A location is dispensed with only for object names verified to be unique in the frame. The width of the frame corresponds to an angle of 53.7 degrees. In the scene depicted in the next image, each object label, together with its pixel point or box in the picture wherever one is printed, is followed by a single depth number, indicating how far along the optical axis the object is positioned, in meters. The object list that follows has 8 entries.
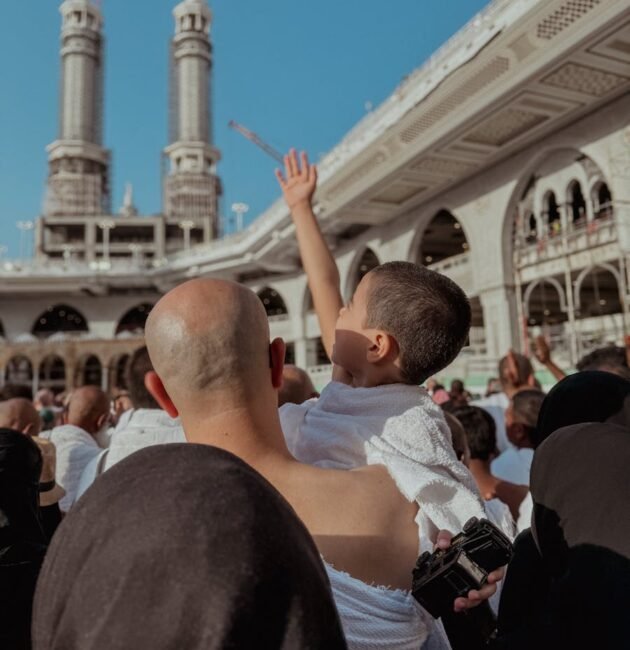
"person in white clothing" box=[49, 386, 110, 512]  3.18
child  1.27
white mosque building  12.69
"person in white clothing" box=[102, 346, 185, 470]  2.52
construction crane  47.56
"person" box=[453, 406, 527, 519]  3.13
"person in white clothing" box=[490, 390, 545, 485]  3.34
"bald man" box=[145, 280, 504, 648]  1.12
